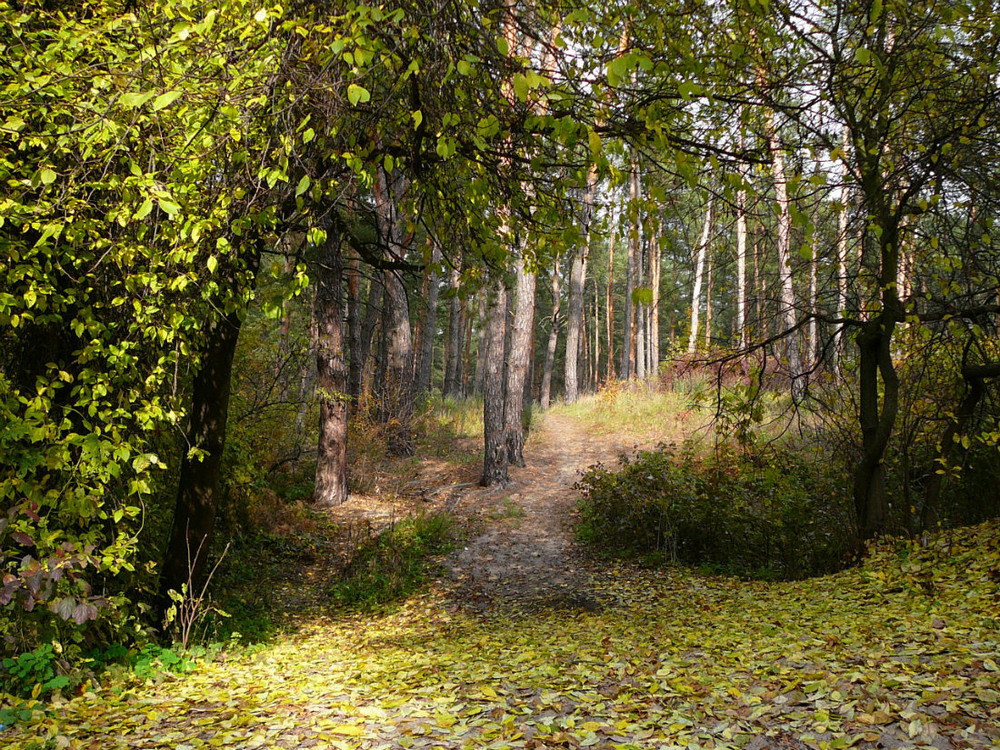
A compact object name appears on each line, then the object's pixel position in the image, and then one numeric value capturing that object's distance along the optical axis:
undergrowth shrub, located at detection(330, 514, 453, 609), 6.50
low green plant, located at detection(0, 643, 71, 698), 3.23
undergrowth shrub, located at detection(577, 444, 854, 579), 6.37
